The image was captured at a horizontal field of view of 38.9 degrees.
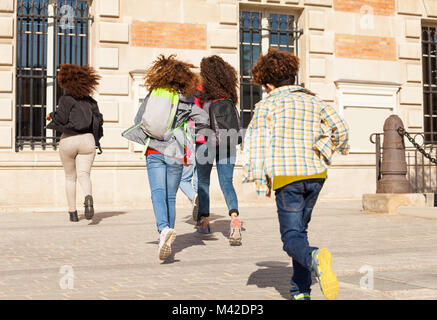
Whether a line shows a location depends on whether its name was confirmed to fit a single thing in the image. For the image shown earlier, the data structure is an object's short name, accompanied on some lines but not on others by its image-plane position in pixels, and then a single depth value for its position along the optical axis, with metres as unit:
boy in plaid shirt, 3.64
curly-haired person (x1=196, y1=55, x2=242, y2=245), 6.70
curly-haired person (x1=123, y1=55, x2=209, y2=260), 5.39
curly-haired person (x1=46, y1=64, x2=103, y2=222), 8.52
